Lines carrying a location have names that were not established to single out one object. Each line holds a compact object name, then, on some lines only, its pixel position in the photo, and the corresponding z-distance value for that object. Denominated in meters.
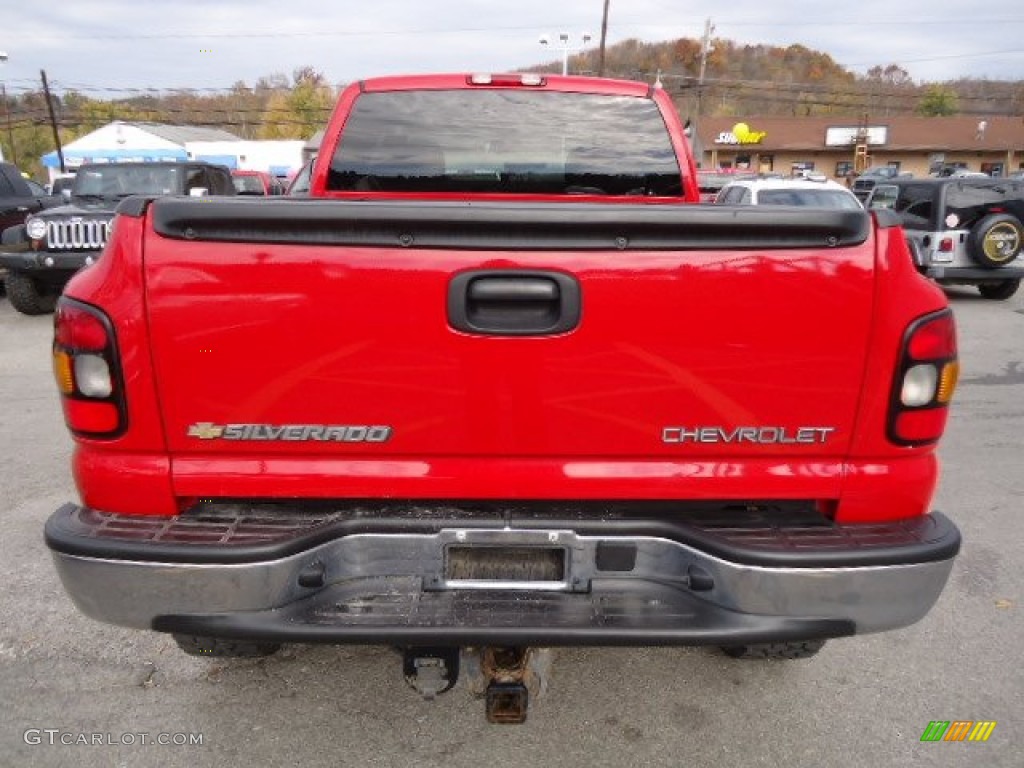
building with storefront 54.38
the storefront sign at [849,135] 54.56
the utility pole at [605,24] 35.20
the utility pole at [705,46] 57.17
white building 47.75
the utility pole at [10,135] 62.57
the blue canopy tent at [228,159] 46.71
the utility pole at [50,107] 45.70
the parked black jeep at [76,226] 8.85
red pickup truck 1.84
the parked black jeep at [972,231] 10.32
